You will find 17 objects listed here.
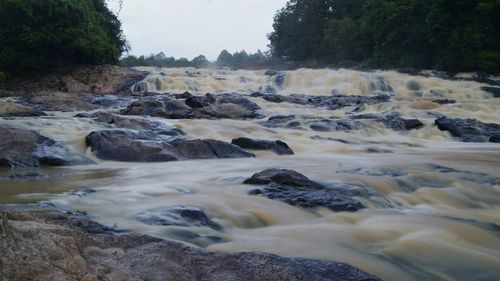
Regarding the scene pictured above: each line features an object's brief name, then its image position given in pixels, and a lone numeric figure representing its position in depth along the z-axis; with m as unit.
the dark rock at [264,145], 9.72
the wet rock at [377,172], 7.05
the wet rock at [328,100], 18.79
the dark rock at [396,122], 13.71
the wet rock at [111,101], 16.28
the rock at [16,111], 11.69
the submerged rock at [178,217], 4.15
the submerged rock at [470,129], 12.55
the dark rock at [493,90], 21.69
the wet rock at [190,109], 13.40
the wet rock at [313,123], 13.29
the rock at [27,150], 7.49
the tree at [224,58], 83.76
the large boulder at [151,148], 8.35
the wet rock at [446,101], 18.21
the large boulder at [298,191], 5.21
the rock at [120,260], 2.33
